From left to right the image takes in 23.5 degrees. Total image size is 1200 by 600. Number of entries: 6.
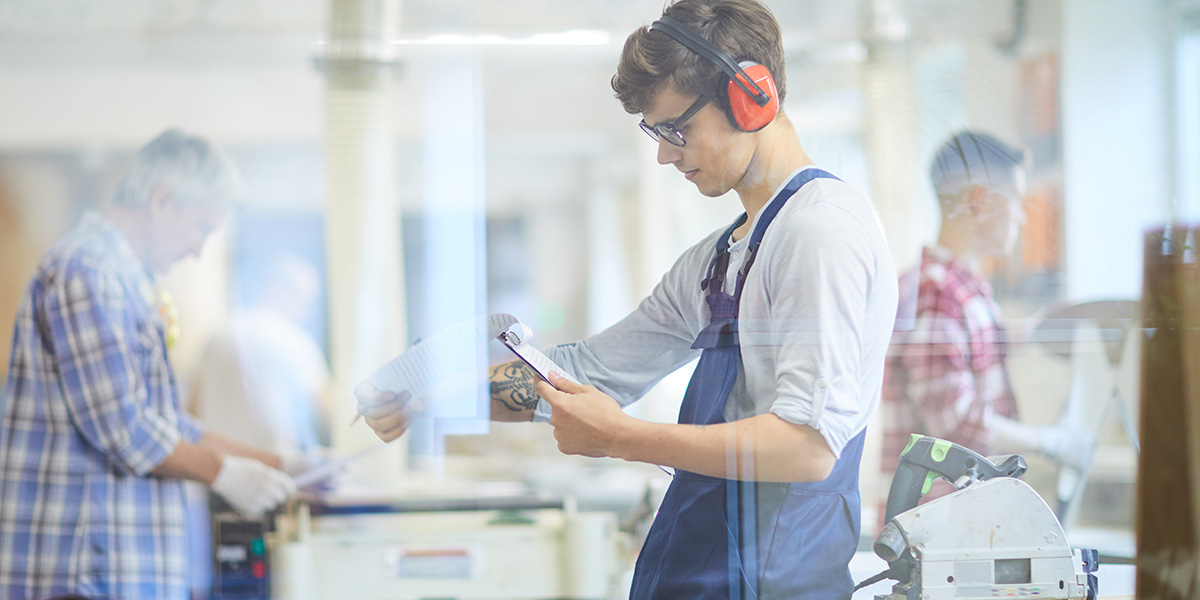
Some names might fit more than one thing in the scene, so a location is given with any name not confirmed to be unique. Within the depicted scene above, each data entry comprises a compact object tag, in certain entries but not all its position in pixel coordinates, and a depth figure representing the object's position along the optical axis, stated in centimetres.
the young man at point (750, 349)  347
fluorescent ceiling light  416
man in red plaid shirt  417
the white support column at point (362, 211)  426
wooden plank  376
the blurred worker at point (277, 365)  525
